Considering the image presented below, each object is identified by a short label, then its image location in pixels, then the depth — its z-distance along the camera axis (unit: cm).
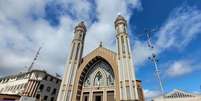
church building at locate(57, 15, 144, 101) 2203
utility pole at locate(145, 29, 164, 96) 2231
